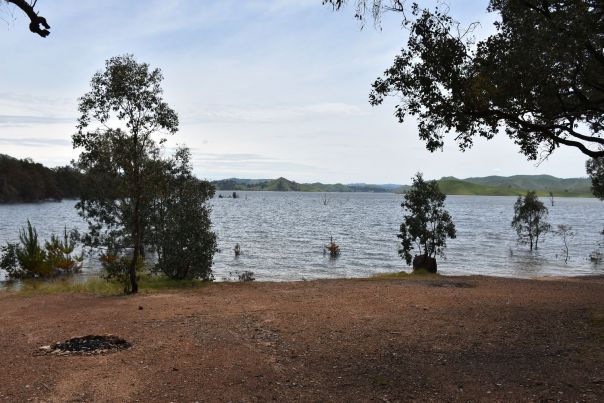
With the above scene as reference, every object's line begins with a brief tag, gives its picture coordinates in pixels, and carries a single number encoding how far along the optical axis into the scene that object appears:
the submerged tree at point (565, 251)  51.12
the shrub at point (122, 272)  20.40
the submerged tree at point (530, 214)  57.19
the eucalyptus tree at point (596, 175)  31.06
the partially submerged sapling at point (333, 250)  48.12
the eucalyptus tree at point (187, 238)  24.14
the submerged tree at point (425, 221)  33.47
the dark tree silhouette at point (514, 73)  9.74
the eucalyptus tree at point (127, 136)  17.58
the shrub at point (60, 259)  33.51
